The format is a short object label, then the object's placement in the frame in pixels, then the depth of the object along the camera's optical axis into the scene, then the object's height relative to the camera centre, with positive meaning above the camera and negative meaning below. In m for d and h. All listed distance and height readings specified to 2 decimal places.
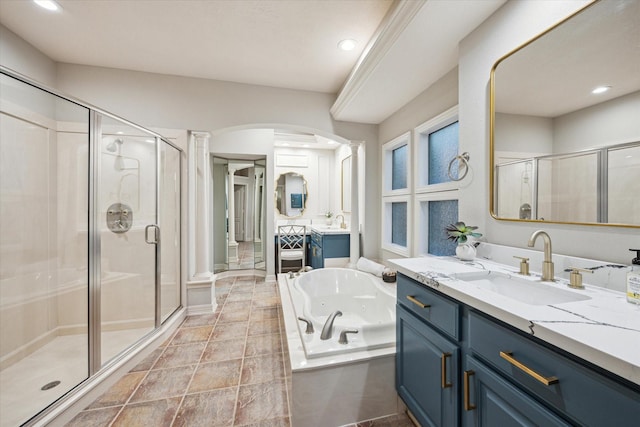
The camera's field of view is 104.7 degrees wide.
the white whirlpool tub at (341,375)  1.37 -0.93
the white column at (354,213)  3.38 -0.01
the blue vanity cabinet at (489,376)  0.56 -0.49
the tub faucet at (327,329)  1.58 -0.76
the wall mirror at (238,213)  4.29 -0.01
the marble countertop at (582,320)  0.52 -0.29
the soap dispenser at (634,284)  0.80 -0.24
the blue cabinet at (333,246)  3.66 -0.50
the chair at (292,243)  4.12 -0.53
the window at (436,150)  2.16 +0.60
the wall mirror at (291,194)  4.98 +0.37
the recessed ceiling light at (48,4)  1.72 +1.48
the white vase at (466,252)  1.43 -0.23
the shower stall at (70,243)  1.74 -0.25
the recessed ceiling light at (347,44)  2.14 +1.49
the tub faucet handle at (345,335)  1.55 -0.77
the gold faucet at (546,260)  1.06 -0.21
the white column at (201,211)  2.86 +0.02
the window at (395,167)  2.99 +0.59
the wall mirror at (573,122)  0.92 +0.41
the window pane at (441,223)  2.26 -0.10
